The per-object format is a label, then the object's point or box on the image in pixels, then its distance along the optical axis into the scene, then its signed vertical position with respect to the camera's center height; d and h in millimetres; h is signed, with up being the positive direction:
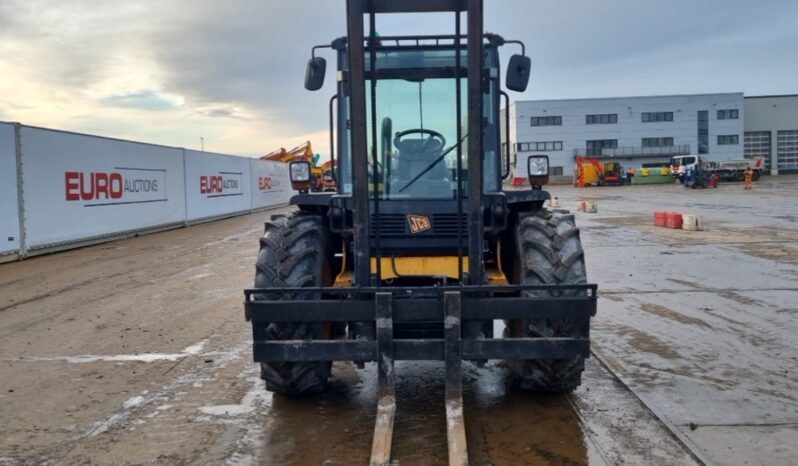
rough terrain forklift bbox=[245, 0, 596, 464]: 4574 -394
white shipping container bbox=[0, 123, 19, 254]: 15250 +128
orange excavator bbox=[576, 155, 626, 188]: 62312 +1327
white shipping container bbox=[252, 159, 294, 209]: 36250 +599
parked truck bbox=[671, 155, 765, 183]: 58719 +1695
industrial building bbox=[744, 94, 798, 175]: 81188 +6156
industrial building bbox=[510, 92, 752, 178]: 79125 +6825
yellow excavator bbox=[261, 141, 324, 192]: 43719 +2573
